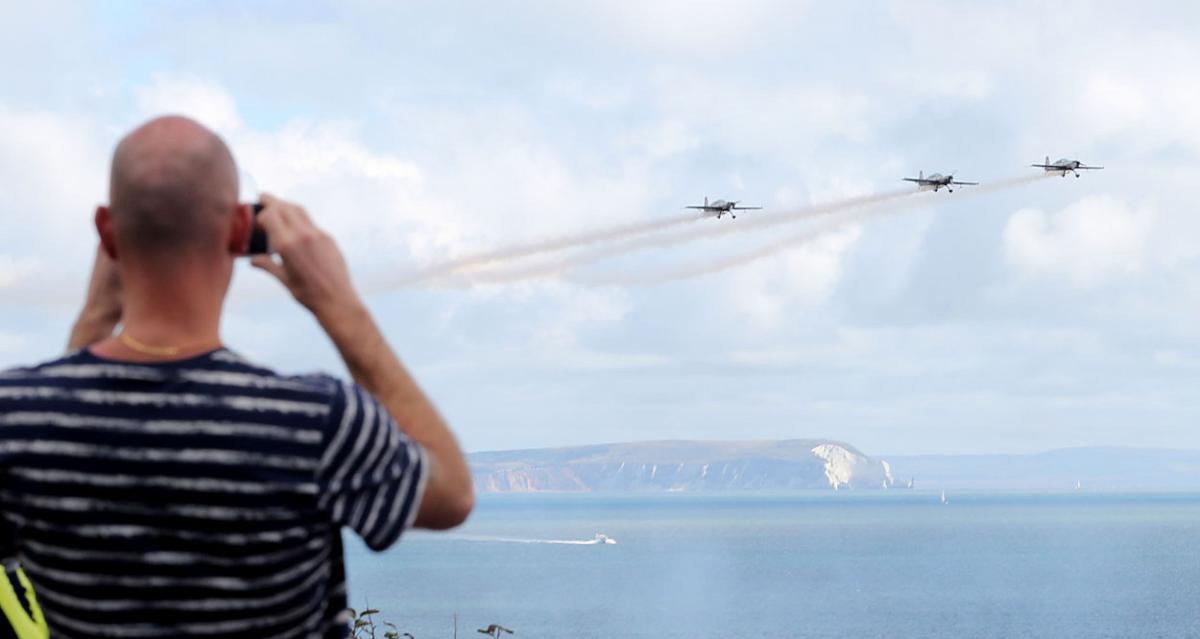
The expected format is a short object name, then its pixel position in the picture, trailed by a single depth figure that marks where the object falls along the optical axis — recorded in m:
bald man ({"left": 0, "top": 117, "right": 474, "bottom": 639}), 6.11
